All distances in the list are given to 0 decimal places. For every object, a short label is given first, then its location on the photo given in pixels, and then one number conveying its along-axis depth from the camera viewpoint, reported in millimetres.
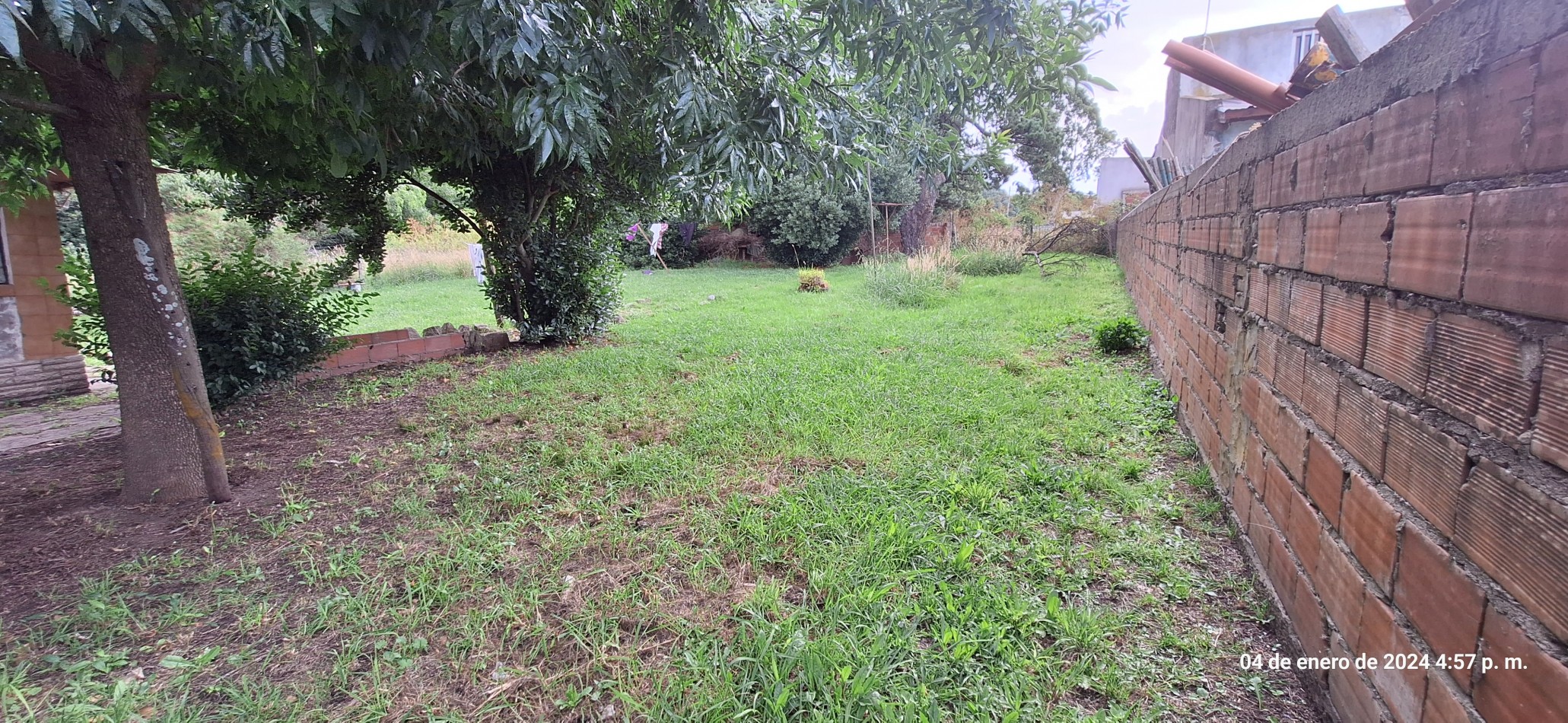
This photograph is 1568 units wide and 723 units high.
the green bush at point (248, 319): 3443
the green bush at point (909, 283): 8492
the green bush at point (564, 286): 5738
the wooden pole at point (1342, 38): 1597
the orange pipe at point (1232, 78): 2082
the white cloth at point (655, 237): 16531
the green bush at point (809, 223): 16016
